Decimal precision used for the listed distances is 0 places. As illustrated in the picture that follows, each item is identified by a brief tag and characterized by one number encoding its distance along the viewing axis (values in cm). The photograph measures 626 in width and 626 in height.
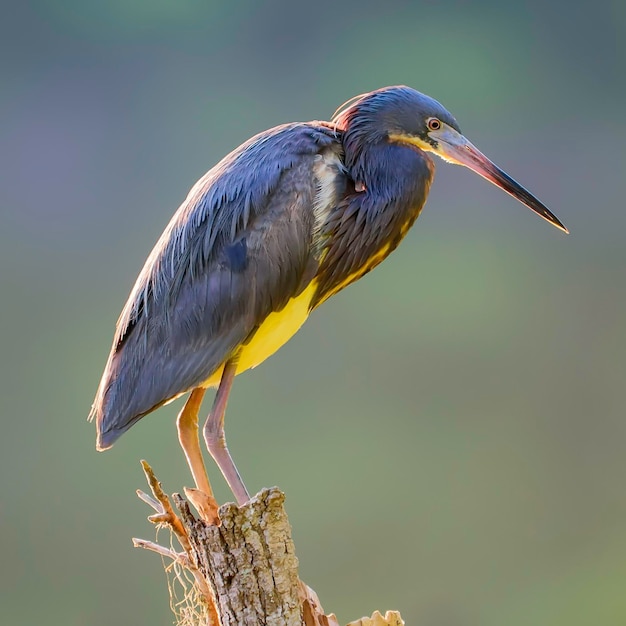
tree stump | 818
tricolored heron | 827
